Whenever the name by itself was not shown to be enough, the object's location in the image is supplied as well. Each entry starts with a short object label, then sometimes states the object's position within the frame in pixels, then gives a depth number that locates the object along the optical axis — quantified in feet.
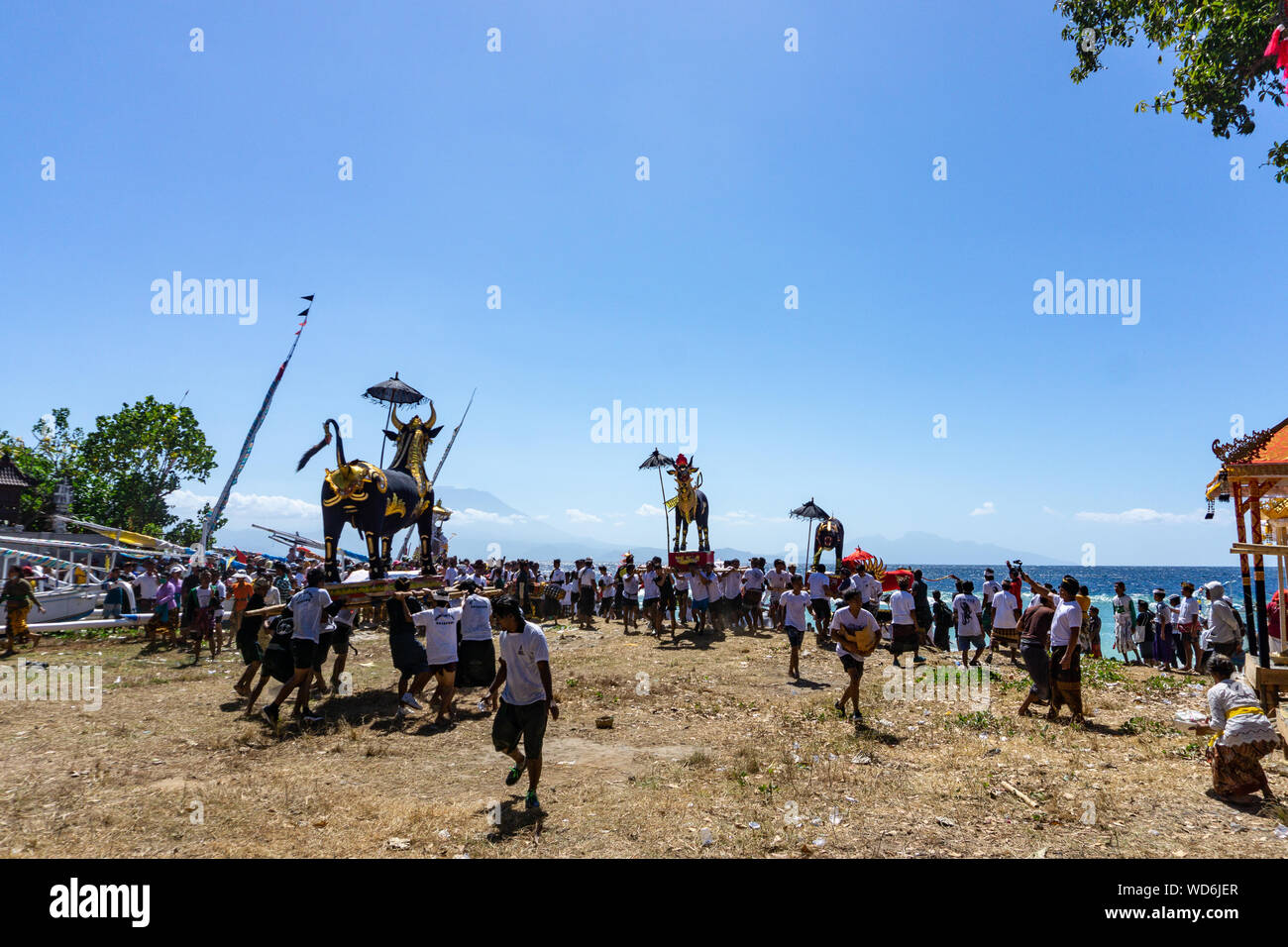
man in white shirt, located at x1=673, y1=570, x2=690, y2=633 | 59.57
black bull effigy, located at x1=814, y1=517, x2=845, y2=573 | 85.51
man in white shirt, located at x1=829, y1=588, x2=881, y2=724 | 30.22
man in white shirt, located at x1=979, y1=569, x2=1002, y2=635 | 50.03
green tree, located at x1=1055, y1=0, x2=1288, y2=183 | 35.68
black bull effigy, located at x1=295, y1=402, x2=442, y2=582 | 52.21
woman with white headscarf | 38.81
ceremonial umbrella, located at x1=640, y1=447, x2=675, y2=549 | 81.46
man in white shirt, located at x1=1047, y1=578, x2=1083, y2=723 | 29.22
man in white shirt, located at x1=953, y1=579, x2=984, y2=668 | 42.55
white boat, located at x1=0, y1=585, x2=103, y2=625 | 59.00
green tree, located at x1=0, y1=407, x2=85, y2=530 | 124.57
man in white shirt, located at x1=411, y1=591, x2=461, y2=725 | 29.66
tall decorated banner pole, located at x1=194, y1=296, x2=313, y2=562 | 109.09
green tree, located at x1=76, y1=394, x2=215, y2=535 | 126.11
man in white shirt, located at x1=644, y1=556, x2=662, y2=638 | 55.67
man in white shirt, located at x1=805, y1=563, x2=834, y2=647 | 48.14
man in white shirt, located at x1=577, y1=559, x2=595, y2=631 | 62.08
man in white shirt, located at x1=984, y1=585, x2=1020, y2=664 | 42.11
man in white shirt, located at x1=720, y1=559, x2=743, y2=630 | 59.36
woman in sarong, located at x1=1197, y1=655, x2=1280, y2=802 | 19.76
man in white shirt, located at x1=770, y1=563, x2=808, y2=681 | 39.83
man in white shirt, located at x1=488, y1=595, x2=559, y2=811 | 19.97
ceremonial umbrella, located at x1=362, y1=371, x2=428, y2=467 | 64.75
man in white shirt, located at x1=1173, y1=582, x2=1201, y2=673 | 48.55
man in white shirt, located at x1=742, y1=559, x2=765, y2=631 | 59.67
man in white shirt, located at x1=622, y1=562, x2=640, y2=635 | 60.39
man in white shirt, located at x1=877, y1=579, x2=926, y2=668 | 42.05
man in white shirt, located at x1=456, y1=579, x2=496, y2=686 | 29.55
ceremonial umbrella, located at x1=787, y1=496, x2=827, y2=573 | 94.24
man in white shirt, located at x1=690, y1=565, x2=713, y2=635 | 55.77
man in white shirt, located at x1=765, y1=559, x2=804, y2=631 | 58.18
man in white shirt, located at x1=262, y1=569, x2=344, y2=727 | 28.60
